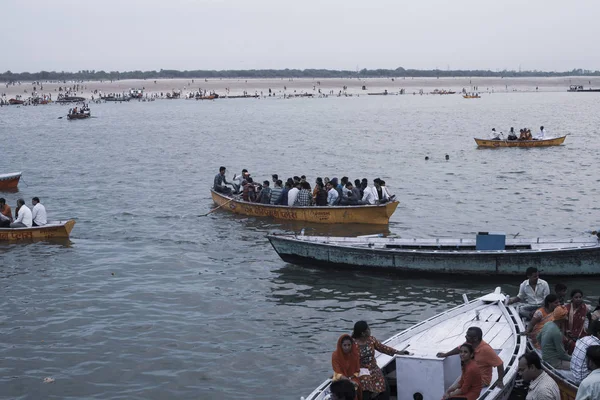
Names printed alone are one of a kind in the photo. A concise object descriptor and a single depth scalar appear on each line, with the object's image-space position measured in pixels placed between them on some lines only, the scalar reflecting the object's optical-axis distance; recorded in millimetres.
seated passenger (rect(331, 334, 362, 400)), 9539
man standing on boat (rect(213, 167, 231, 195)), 28031
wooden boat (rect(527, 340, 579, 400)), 10055
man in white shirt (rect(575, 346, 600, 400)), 7961
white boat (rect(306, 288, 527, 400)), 10273
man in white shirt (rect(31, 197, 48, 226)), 23031
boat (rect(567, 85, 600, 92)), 163438
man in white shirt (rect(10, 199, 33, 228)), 22703
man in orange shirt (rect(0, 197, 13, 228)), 22766
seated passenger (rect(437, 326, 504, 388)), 9797
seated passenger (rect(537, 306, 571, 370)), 10797
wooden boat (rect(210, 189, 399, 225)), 23531
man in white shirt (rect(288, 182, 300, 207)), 24672
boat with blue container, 17266
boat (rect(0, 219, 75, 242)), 22672
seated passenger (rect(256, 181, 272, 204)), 25625
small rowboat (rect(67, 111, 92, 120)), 84650
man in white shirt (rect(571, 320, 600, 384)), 9727
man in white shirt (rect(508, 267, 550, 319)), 13234
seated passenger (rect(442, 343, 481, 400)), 9516
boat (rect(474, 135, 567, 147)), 46156
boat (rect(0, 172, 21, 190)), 34125
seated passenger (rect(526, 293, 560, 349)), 11696
